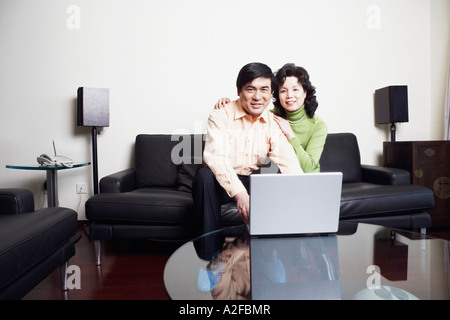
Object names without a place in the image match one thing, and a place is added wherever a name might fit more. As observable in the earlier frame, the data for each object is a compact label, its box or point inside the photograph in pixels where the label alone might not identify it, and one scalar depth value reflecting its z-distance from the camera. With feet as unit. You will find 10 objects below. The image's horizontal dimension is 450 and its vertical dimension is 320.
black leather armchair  3.64
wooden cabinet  8.05
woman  5.95
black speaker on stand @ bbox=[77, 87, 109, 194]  8.17
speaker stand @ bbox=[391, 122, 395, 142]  9.10
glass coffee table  2.57
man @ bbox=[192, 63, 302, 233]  5.31
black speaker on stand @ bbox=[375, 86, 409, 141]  8.66
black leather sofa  6.30
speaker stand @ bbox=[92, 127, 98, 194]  8.50
